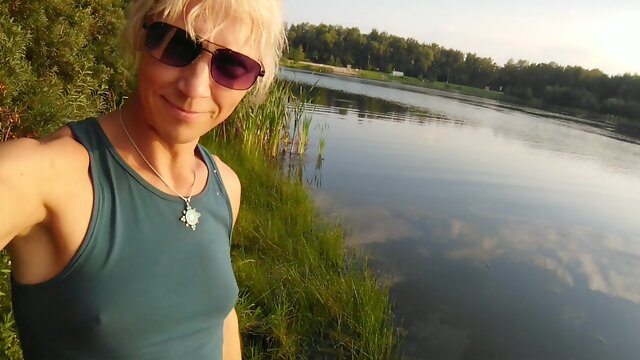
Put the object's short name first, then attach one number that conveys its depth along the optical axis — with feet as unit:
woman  3.08
